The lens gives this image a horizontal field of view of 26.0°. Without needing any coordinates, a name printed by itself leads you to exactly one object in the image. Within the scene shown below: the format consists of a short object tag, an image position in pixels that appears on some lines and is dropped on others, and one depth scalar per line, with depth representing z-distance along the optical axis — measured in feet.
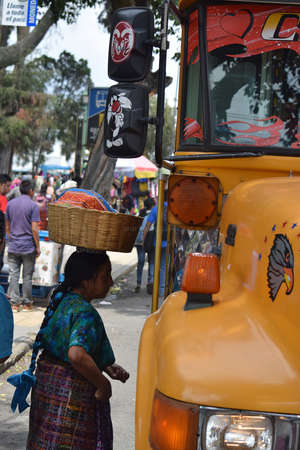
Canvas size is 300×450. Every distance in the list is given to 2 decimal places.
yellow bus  6.26
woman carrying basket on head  9.83
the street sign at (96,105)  39.45
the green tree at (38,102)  148.46
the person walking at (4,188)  36.37
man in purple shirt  32.09
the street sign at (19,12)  30.14
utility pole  46.47
